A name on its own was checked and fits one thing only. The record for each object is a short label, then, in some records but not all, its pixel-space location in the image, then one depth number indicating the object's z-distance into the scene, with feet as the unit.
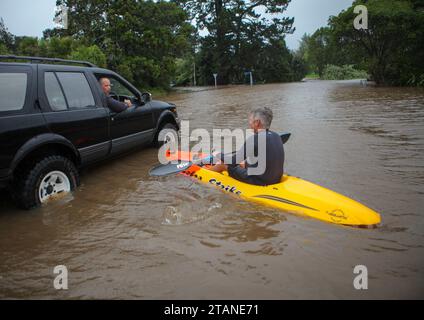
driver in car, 19.45
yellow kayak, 12.60
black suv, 13.89
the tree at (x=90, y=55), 60.03
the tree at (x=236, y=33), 125.29
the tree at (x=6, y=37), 82.53
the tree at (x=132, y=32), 73.67
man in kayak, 14.67
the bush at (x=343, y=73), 149.51
